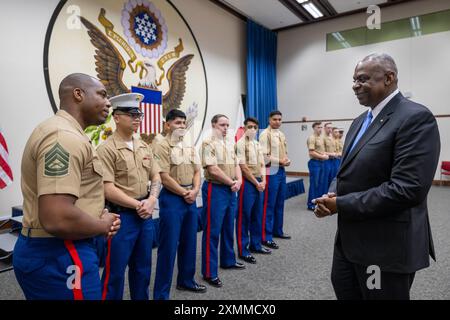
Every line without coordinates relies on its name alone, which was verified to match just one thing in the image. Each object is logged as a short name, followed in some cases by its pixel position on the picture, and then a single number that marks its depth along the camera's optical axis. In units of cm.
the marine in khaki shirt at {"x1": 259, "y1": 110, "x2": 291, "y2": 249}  342
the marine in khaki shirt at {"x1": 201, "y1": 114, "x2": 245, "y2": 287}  250
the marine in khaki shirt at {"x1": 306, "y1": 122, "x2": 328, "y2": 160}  526
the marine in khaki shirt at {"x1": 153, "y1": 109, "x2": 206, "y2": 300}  211
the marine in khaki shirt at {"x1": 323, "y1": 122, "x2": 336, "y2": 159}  561
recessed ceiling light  735
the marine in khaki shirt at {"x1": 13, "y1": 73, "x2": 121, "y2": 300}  100
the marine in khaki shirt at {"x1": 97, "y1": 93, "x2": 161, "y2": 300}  173
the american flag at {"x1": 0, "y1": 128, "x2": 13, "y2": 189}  335
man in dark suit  108
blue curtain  796
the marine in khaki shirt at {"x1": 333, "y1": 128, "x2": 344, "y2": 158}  619
